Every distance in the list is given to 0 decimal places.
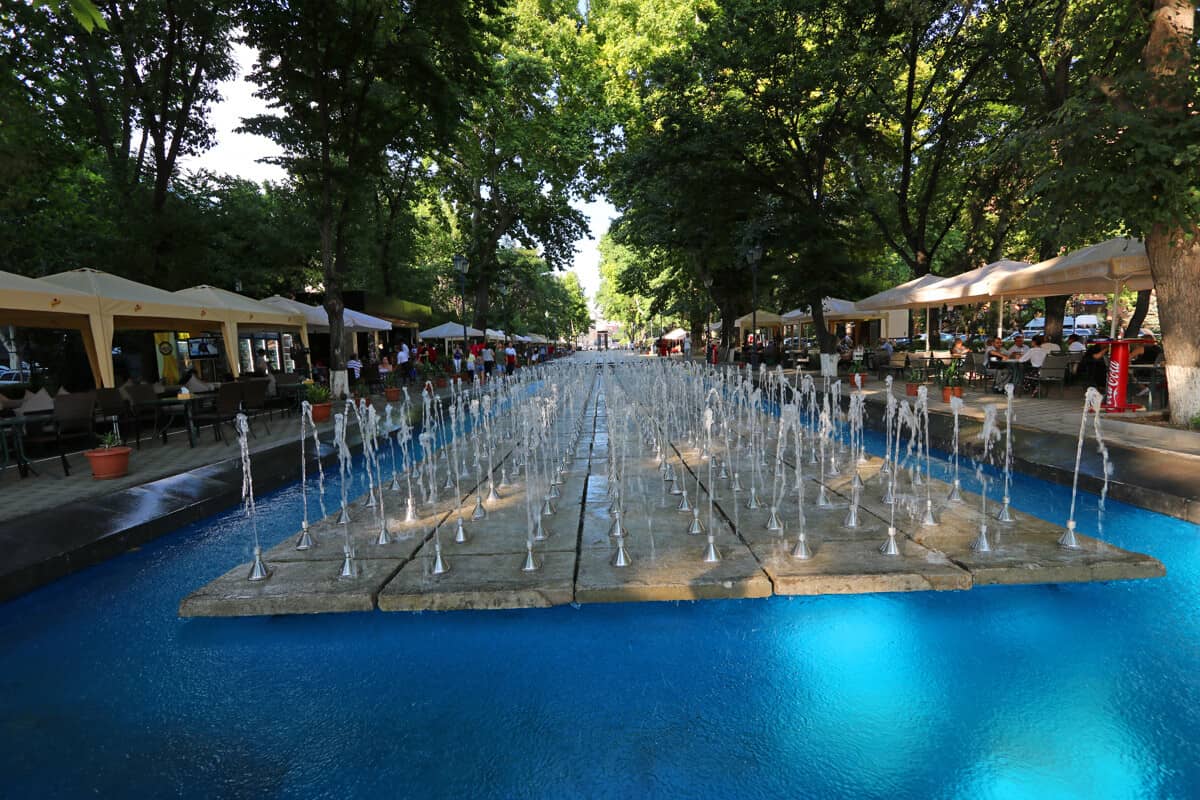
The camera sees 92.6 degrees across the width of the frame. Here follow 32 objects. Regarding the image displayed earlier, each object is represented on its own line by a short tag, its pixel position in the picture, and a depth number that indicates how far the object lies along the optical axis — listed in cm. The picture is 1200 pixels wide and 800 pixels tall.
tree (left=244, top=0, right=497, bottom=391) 1228
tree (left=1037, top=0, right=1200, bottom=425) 705
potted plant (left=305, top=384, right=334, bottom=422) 1221
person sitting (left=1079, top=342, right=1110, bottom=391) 1245
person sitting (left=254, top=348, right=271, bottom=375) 2493
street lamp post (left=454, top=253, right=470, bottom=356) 2052
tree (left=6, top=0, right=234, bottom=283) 1386
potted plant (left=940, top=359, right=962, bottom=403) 1194
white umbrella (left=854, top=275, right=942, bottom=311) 1586
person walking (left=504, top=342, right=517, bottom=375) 2948
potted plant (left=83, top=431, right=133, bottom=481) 737
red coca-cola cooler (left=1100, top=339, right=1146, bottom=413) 945
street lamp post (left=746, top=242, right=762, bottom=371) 1673
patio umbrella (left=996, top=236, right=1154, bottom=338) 985
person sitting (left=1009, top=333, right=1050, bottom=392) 1241
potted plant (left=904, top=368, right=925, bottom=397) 1325
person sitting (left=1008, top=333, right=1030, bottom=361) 1323
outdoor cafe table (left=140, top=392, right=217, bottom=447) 958
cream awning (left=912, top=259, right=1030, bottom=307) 1310
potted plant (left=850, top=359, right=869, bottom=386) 1690
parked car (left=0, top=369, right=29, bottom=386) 1672
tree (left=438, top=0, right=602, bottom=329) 2488
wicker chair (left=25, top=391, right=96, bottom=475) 823
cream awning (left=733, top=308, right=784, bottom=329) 2905
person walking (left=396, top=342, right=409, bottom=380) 2155
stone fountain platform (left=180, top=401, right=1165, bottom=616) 407
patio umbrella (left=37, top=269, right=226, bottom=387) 901
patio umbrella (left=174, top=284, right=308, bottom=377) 1162
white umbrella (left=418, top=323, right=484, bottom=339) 2908
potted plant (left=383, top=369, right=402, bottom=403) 1613
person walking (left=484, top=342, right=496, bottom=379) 2497
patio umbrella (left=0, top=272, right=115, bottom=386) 741
